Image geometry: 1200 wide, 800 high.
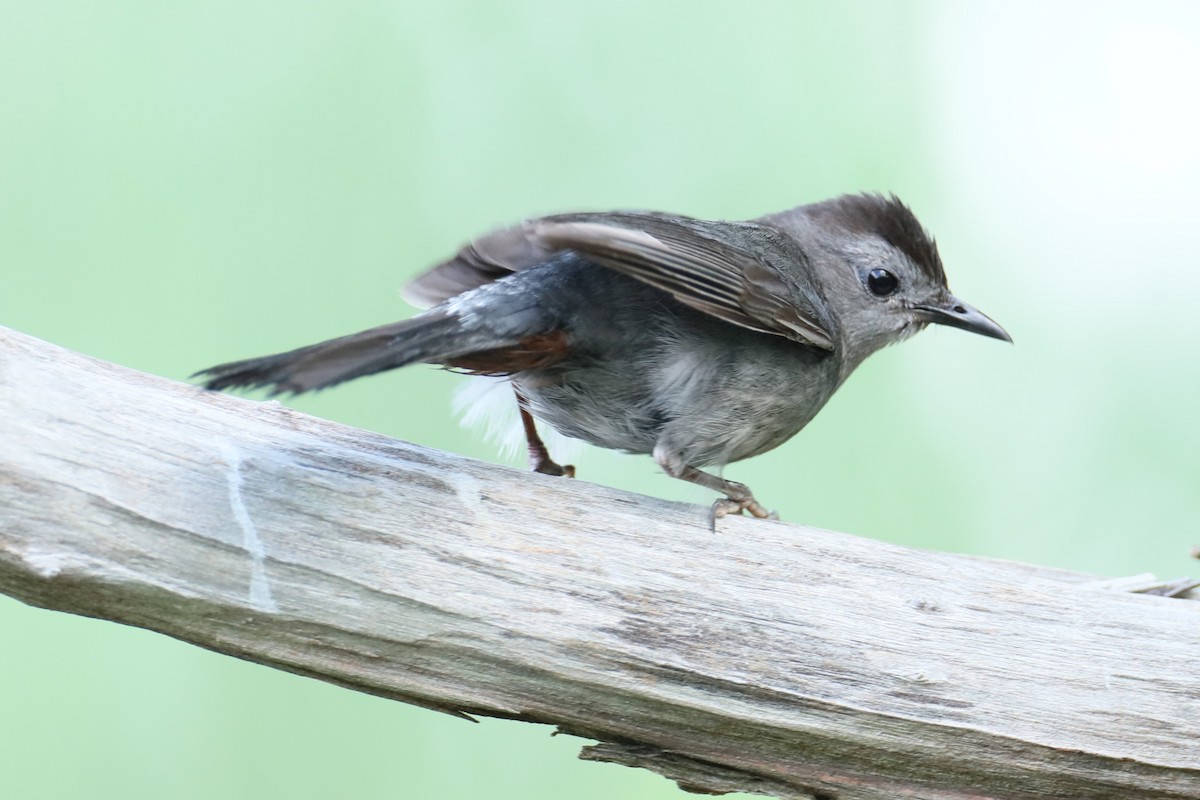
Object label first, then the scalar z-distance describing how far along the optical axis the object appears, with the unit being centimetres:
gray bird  594
